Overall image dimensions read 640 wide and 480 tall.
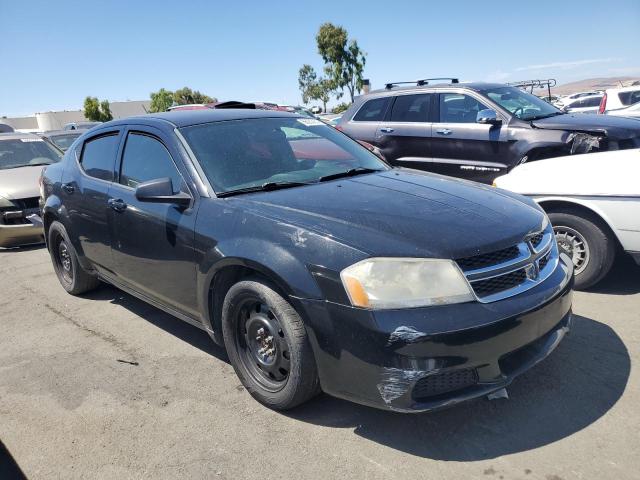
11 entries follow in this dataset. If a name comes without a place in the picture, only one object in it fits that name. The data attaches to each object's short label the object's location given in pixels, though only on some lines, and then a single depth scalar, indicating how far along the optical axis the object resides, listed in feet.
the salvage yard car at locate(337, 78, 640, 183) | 20.26
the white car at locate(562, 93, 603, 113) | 74.23
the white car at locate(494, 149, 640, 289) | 13.19
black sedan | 7.87
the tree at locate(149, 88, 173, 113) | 183.59
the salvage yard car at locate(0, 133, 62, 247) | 23.57
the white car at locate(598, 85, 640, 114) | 42.39
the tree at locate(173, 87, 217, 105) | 180.04
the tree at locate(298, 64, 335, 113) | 183.99
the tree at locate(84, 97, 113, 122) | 172.86
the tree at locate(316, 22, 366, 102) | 141.59
